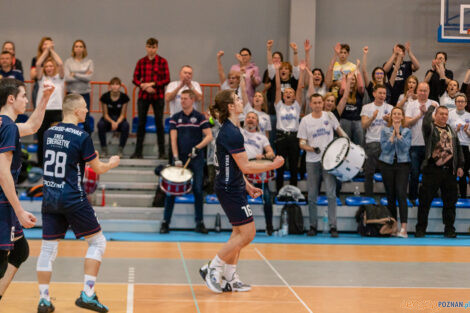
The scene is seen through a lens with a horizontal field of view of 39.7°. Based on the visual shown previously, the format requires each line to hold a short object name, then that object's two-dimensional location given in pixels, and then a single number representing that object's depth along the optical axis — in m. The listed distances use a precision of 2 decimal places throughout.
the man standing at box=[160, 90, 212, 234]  12.42
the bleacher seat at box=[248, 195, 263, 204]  13.29
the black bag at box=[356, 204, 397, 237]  12.87
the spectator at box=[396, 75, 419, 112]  13.88
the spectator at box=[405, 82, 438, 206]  13.62
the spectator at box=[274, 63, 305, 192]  13.47
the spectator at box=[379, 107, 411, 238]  12.85
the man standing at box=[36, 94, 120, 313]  6.25
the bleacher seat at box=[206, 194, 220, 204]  13.30
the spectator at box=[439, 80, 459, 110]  14.28
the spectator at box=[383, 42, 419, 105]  15.03
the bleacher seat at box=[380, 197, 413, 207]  13.72
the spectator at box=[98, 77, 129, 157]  14.95
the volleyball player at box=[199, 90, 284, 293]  7.35
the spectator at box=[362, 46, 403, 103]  14.47
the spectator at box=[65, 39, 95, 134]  14.23
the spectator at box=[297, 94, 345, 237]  12.56
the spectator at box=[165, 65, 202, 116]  13.29
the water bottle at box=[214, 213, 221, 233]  12.91
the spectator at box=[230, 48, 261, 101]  14.45
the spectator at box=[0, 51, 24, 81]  13.62
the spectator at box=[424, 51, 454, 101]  15.02
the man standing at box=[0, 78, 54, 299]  5.46
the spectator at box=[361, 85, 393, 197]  13.41
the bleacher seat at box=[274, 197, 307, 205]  13.42
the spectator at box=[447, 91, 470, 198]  13.62
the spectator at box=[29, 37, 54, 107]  13.73
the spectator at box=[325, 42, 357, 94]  14.42
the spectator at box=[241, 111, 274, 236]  12.48
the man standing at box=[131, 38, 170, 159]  14.41
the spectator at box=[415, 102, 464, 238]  12.86
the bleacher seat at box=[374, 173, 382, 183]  14.51
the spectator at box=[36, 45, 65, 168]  13.62
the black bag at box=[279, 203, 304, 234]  12.90
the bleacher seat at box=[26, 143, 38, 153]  15.16
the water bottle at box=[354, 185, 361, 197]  14.07
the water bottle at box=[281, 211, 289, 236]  12.81
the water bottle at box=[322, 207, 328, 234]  13.04
